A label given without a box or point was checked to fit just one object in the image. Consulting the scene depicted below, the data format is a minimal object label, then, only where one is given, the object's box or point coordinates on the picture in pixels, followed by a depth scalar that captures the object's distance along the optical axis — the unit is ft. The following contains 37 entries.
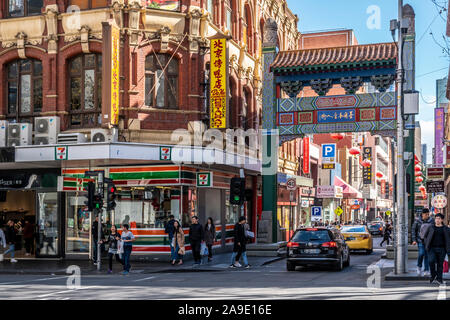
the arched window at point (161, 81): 89.10
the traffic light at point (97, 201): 76.23
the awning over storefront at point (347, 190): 200.87
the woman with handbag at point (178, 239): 80.64
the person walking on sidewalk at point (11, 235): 87.86
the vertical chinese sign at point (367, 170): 262.88
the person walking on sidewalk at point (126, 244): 71.92
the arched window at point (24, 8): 91.71
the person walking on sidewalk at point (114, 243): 72.43
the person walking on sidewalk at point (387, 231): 124.57
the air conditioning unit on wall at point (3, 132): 88.43
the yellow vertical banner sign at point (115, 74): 81.05
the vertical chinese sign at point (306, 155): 158.61
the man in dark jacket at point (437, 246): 56.34
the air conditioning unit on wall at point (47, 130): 86.63
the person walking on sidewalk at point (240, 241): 77.41
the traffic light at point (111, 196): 76.79
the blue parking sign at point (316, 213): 119.30
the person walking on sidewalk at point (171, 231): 82.38
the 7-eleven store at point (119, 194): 83.61
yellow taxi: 102.53
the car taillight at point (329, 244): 70.18
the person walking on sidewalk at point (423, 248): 62.49
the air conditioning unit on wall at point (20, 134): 87.71
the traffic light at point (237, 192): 81.46
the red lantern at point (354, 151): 174.25
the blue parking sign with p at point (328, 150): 160.17
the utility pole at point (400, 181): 61.93
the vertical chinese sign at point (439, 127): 161.79
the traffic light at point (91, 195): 75.97
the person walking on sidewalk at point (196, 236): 81.61
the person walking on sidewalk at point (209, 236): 87.28
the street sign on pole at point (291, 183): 111.04
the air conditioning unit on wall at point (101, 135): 84.07
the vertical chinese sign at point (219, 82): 88.12
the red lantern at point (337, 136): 141.79
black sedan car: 70.23
